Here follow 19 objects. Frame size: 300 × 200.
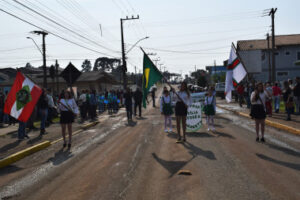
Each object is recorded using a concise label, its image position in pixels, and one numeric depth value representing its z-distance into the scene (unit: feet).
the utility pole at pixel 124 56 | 110.47
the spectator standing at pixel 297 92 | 46.32
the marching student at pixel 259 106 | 29.09
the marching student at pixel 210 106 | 37.35
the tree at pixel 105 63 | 311.68
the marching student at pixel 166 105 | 37.93
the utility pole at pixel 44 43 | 98.94
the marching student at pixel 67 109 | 30.45
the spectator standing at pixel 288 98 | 43.73
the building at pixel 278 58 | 157.48
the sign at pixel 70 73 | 45.91
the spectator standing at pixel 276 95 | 54.51
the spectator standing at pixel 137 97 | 61.36
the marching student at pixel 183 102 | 30.45
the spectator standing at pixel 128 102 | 56.44
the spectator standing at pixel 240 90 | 74.37
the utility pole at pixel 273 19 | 91.42
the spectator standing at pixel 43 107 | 40.15
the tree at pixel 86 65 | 512.63
